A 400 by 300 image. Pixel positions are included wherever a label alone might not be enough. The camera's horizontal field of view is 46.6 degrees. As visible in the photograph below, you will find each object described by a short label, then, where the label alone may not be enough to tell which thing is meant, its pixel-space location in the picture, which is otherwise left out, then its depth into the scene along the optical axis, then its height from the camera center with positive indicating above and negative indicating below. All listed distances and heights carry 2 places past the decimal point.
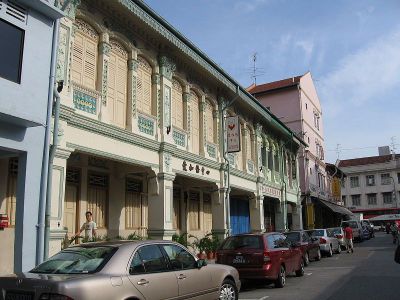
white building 79.62 +8.24
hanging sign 19.48 +4.21
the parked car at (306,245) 18.66 -0.50
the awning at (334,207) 39.72 +2.31
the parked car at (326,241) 23.23 -0.41
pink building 37.66 +9.71
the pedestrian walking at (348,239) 25.44 -0.35
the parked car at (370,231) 47.97 +0.15
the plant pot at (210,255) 18.11 -0.82
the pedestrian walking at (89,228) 12.36 +0.17
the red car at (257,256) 12.05 -0.60
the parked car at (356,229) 38.09 +0.29
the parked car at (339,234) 26.89 -0.08
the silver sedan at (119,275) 5.74 -0.56
